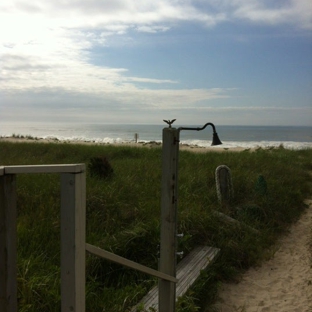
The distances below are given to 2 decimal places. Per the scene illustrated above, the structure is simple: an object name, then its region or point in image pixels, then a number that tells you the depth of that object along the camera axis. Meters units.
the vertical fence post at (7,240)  1.37
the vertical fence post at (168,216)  2.57
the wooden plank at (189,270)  3.19
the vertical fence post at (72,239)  1.29
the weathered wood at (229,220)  5.16
